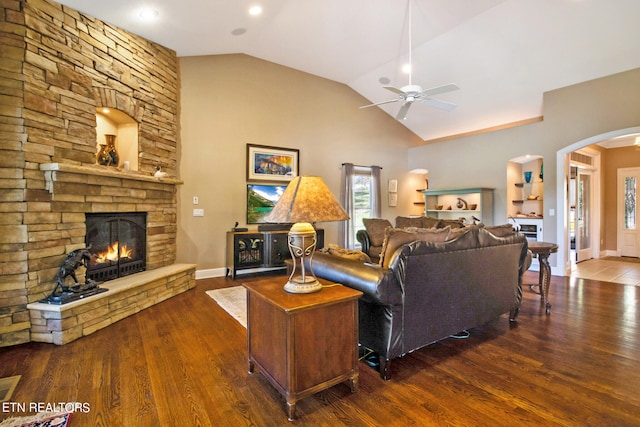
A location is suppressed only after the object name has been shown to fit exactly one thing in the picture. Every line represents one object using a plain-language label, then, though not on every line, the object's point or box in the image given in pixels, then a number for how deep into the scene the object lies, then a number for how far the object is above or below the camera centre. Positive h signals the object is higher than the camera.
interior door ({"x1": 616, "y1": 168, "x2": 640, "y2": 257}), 7.58 -0.01
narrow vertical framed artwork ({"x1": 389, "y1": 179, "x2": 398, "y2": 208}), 8.30 +0.52
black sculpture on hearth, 2.98 -0.72
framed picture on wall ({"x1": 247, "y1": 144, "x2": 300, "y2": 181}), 5.98 +0.99
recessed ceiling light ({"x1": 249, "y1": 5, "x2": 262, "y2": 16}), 4.16 +2.73
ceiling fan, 4.12 +1.62
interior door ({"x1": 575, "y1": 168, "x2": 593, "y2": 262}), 7.41 +0.02
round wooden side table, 3.74 -0.67
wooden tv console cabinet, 5.42 -0.67
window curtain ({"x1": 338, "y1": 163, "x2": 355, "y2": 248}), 7.26 +0.32
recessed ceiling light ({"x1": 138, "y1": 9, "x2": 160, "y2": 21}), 3.72 +2.40
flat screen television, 5.98 +0.25
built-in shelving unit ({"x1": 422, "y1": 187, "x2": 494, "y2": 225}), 6.84 +0.20
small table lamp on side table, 2.02 +0.00
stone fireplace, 2.87 +0.52
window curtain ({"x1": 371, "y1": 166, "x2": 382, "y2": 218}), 7.85 +0.50
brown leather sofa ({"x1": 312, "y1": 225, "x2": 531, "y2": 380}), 2.25 -0.58
